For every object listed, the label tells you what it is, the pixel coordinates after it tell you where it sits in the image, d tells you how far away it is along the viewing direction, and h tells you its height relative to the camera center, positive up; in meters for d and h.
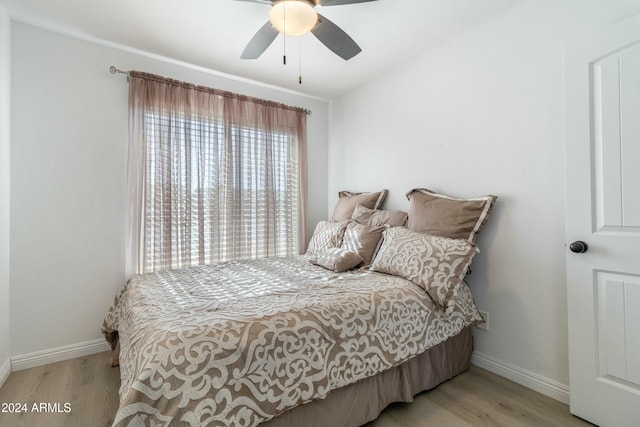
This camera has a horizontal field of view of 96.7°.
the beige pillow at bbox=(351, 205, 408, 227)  2.46 +0.01
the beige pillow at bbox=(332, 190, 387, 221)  2.86 +0.16
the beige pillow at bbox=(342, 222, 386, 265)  2.32 -0.19
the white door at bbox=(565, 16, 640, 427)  1.38 -0.03
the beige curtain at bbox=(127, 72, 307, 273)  2.46 +0.42
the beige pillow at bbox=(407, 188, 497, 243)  1.96 +0.02
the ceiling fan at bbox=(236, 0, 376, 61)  1.63 +1.19
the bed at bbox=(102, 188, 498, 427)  1.03 -0.54
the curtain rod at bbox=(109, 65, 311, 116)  2.37 +1.24
